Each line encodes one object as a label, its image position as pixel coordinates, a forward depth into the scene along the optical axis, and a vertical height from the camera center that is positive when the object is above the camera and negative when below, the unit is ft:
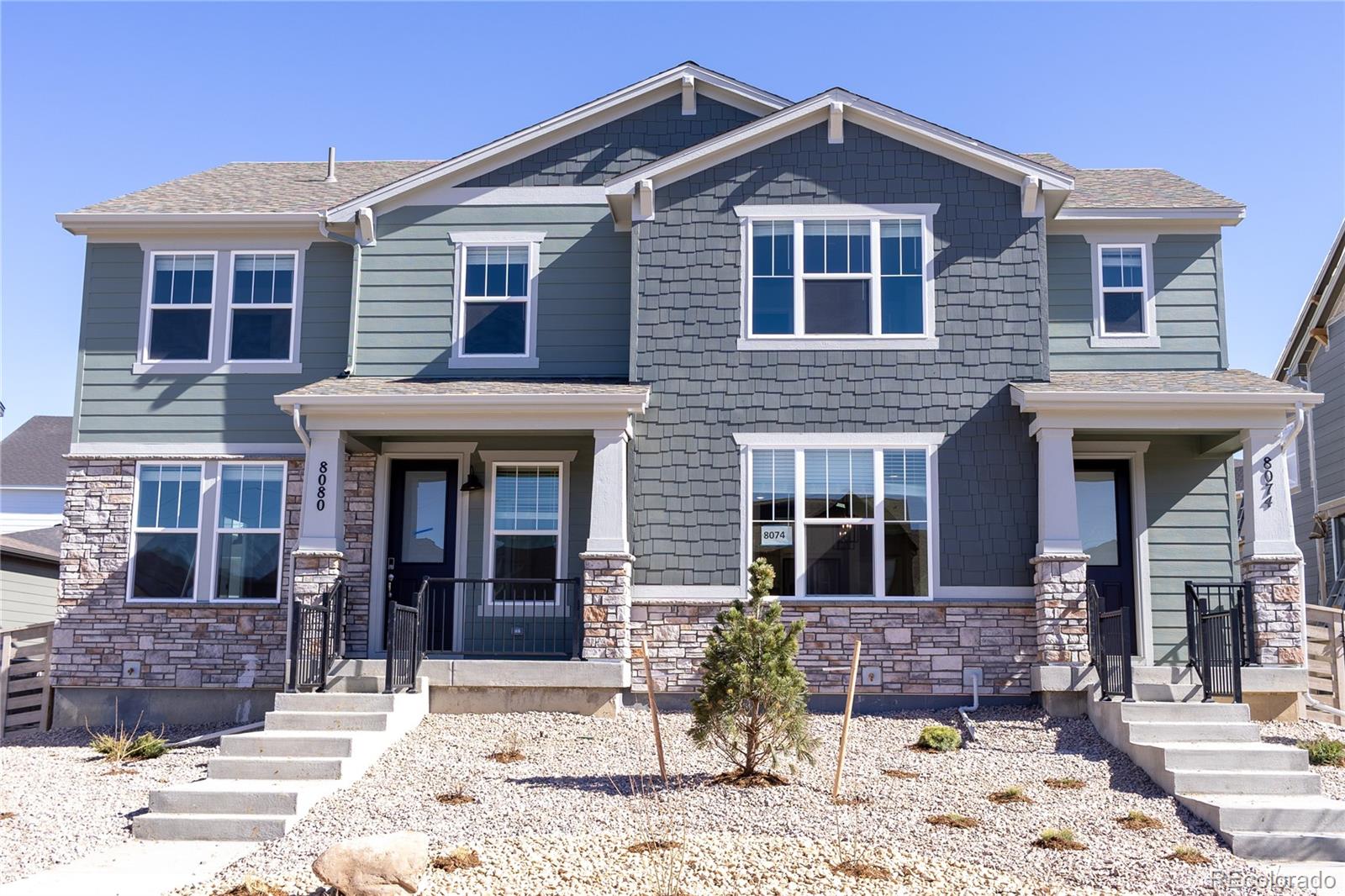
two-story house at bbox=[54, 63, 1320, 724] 41.19 +6.03
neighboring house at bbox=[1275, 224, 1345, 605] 61.16 +8.22
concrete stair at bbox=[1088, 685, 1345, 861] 26.78 -4.41
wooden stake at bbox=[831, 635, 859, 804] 28.86 -3.39
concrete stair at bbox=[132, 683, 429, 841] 29.30 -4.87
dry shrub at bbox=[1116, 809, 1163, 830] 27.78 -5.08
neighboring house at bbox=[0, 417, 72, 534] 90.07 +6.44
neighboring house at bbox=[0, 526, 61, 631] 65.72 -0.36
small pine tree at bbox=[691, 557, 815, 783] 29.94 -2.49
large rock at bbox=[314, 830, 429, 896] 22.49 -5.19
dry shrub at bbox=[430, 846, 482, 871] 24.26 -5.44
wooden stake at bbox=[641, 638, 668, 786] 28.71 -3.69
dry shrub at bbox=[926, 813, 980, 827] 27.12 -5.01
